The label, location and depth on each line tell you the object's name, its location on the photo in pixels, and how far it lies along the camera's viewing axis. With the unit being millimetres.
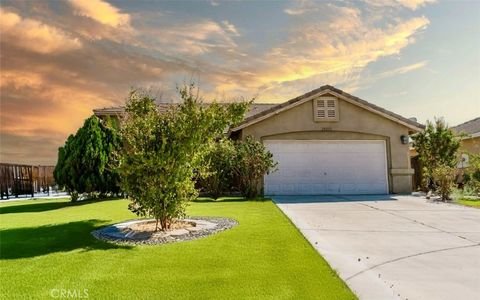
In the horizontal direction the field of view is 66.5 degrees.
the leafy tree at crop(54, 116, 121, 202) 15789
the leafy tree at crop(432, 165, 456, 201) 14750
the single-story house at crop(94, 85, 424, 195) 17641
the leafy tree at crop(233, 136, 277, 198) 15789
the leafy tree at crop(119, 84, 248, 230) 7734
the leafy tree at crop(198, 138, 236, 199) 15820
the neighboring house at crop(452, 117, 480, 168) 23750
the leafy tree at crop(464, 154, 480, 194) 16422
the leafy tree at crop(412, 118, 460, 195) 18969
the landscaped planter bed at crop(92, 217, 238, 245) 7317
